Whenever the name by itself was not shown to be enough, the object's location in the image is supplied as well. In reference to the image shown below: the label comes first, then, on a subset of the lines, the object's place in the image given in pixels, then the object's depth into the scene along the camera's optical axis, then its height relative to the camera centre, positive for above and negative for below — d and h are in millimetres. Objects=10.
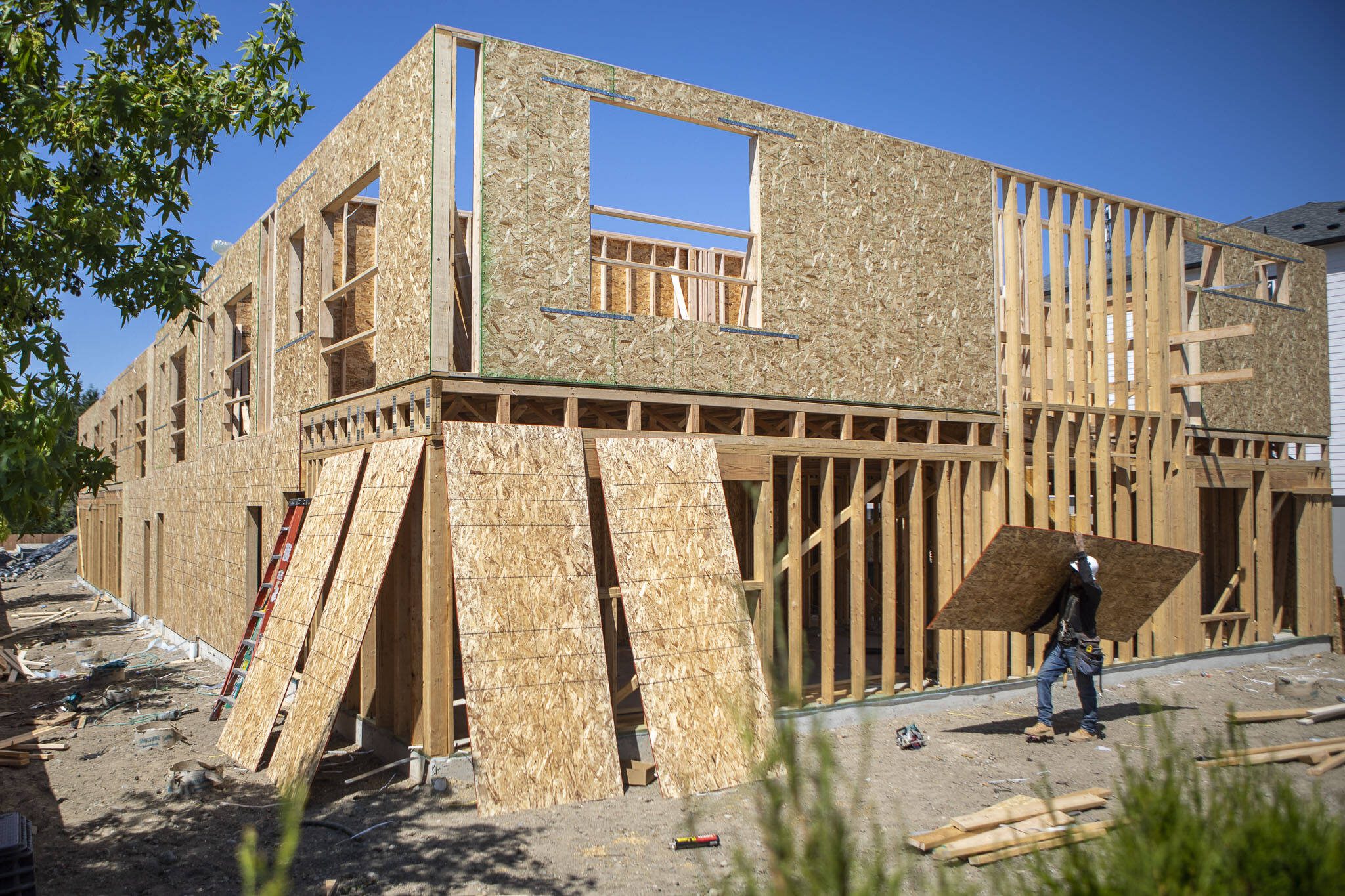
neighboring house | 20672 +4278
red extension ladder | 10711 -1363
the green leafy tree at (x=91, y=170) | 6402 +2969
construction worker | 9094 -1740
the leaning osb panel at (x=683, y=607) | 7809 -1184
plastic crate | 4934 -2040
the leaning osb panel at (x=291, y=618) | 8781 -1373
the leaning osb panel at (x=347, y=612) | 7785 -1175
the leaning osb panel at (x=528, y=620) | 7246 -1181
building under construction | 7977 +678
